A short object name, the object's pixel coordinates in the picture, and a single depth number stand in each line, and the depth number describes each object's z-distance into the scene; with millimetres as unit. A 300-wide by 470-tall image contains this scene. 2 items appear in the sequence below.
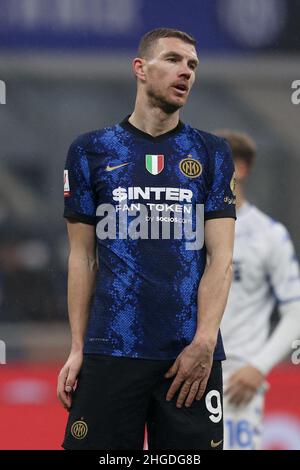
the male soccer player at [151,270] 6922
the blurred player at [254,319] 9711
